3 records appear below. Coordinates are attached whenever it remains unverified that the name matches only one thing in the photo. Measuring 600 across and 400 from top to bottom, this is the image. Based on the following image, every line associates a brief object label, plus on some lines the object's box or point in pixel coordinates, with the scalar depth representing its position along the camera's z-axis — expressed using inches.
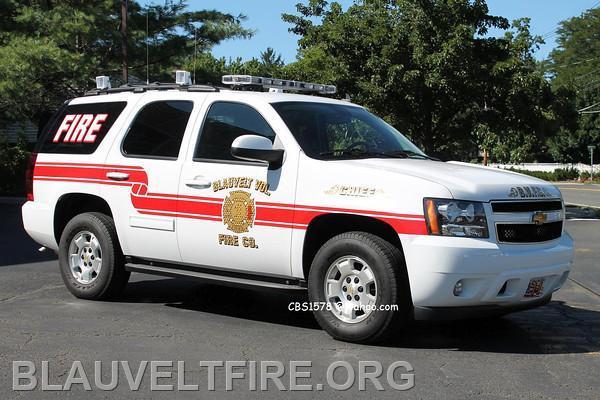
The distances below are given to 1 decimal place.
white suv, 210.8
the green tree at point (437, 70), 747.4
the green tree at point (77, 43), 753.6
